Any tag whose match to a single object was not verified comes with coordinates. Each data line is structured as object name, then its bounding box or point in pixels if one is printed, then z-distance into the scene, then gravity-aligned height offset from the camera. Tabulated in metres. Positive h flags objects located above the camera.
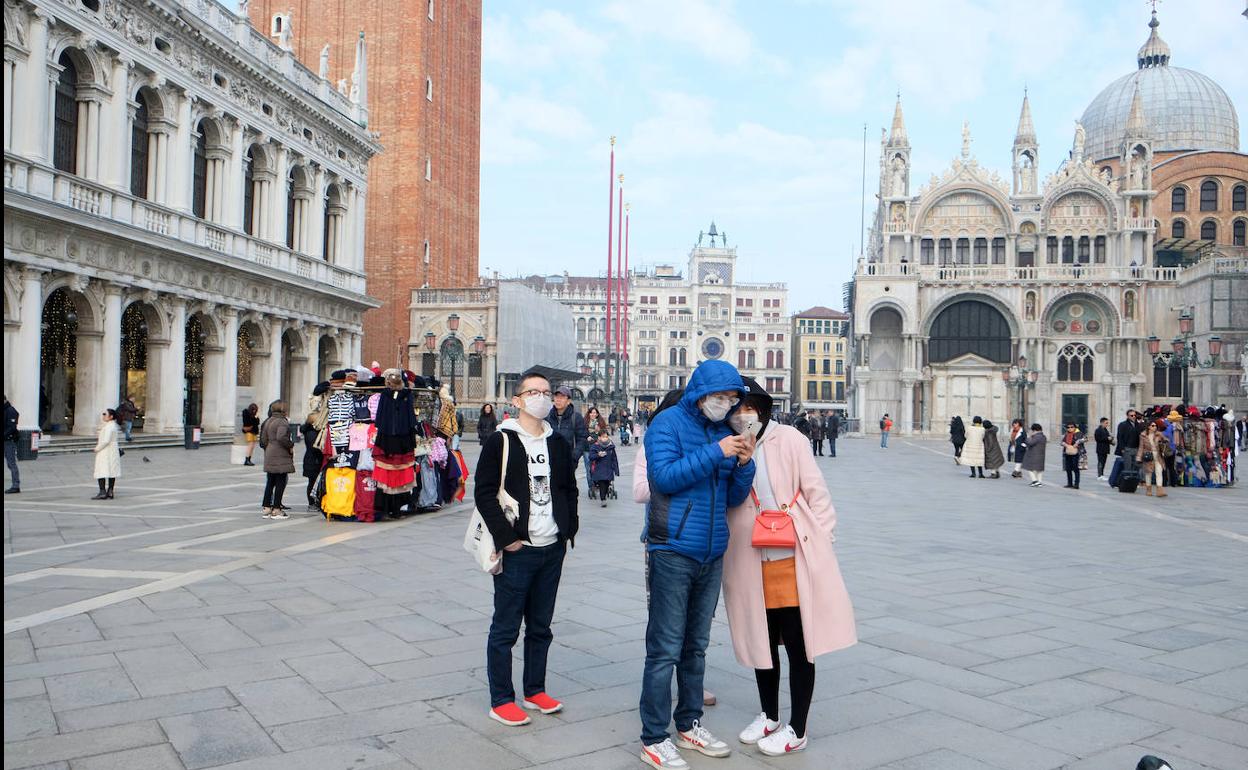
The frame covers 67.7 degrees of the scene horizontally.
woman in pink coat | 4.01 -0.79
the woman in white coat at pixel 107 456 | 12.46 -0.91
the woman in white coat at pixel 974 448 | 21.03 -1.07
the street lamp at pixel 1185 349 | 24.85 +1.50
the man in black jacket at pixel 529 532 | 4.35 -0.65
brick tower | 43.25 +12.83
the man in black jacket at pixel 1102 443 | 21.39 -0.95
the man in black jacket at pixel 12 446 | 12.85 -0.82
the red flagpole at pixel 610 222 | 41.94 +8.23
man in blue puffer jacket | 3.90 -0.59
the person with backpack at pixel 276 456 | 11.12 -0.79
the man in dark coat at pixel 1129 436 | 17.88 -0.64
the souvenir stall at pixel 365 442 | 11.08 -0.61
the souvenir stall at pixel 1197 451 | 19.02 -0.98
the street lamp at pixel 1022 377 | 43.47 +1.13
